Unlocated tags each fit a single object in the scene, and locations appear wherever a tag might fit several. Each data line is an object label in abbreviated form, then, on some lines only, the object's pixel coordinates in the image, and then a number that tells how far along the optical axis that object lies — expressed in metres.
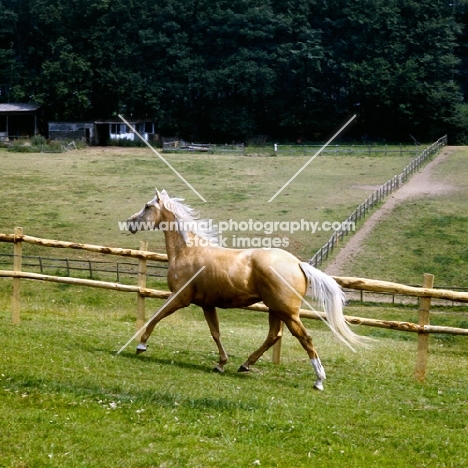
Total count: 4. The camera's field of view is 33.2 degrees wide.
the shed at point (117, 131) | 66.52
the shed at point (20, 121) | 67.31
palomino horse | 10.50
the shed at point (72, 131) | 67.06
